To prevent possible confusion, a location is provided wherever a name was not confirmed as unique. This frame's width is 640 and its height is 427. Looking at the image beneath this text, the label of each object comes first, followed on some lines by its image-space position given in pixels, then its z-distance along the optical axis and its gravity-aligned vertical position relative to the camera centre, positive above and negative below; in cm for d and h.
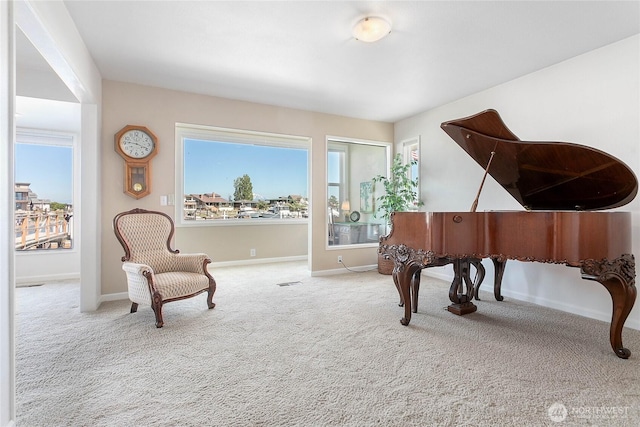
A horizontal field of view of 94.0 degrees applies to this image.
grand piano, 193 -5
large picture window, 520 +70
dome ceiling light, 232 +149
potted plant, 462 +36
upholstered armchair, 264 -48
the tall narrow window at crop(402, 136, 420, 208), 477 +101
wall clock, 342 +71
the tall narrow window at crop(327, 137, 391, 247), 493 +45
